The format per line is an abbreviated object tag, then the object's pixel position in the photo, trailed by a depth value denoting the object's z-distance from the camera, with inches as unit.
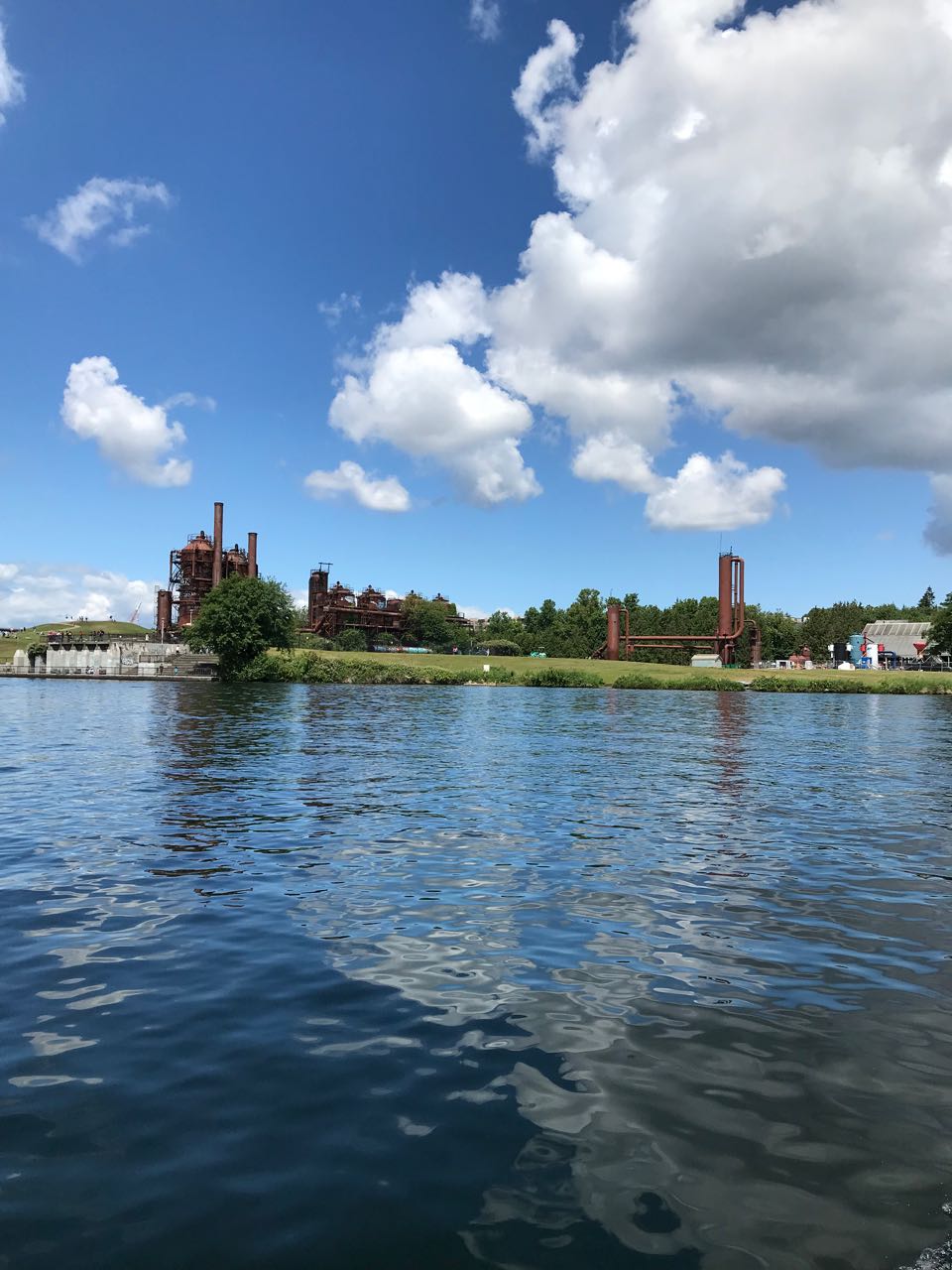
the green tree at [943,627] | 4468.5
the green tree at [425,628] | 6683.1
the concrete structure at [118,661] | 4284.0
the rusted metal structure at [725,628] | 5034.5
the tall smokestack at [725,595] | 5007.4
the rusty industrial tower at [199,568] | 5339.6
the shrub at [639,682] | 4133.9
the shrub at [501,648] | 6860.2
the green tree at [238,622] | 3978.8
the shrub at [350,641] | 5669.3
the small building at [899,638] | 6845.5
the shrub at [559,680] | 4328.2
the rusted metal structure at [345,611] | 6028.5
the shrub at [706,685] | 4089.6
